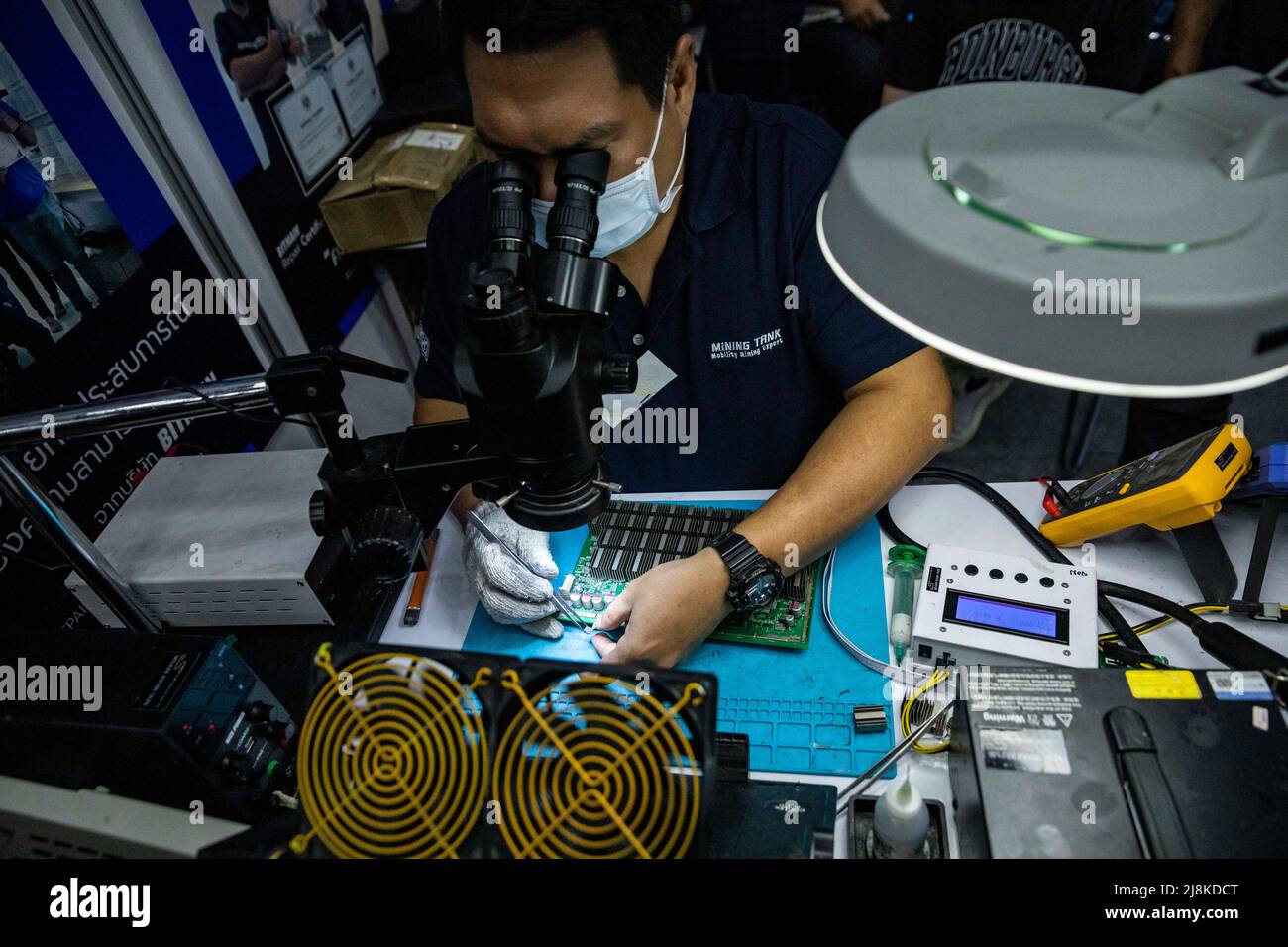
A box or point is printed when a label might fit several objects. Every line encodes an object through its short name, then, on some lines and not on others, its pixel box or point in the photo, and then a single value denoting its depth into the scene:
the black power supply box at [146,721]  0.92
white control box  1.12
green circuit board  1.28
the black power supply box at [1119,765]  0.83
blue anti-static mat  1.13
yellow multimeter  1.23
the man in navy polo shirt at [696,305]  1.11
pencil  1.42
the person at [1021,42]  2.07
